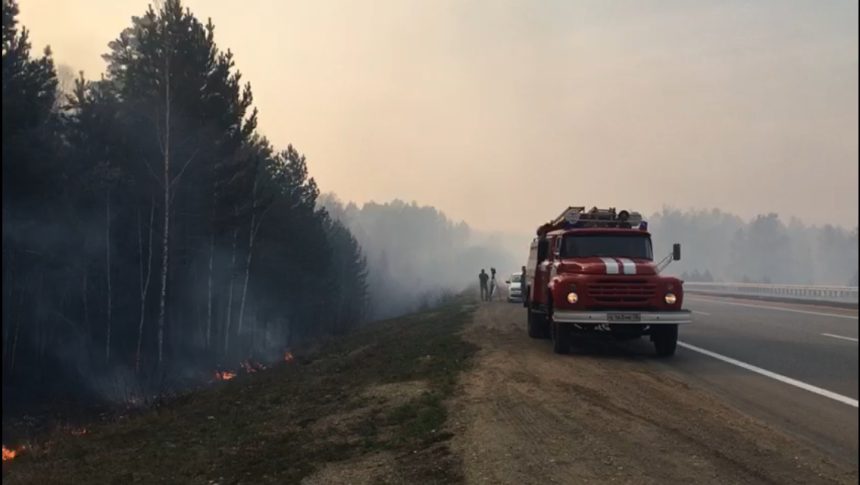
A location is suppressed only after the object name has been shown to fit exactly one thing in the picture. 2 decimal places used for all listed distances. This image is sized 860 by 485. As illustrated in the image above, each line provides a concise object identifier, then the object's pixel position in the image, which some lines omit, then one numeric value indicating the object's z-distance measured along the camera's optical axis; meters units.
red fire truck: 11.19
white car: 34.91
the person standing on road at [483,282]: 31.96
